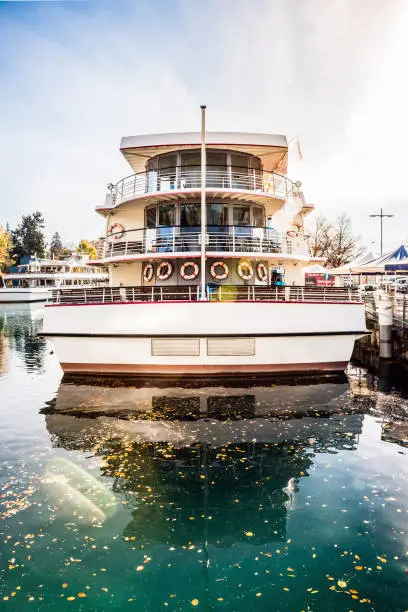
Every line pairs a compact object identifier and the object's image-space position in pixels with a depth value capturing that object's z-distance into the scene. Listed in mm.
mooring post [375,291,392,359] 16609
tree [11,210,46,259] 105000
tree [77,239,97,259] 125775
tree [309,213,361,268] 49125
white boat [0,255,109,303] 70000
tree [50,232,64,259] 137212
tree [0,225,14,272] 70438
